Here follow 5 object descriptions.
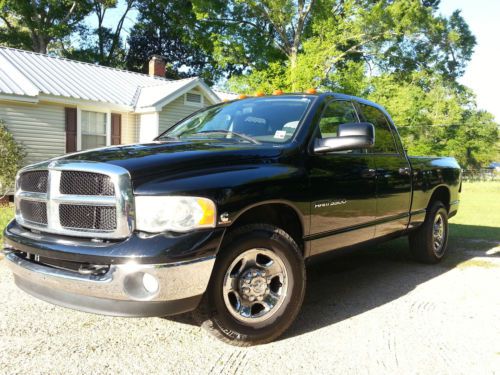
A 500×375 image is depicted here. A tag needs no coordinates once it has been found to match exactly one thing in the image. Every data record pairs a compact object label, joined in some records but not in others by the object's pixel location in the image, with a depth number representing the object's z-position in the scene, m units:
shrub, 12.13
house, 13.40
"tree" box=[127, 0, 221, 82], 35.34
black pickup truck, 2.73
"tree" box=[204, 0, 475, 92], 23.44
